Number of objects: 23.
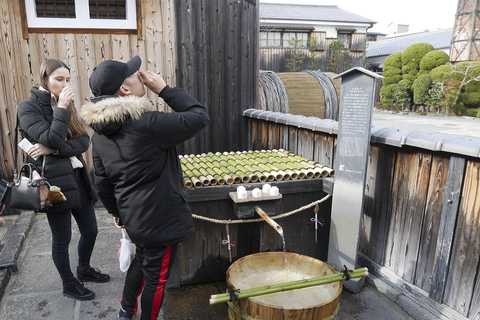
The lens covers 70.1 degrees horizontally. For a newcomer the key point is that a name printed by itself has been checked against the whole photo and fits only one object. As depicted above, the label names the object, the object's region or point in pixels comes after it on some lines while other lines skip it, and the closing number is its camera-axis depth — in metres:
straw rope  3.76
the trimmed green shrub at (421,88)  24.41
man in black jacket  2.38
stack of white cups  3.70
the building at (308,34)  26.88
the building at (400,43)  36.27
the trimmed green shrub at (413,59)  26.92
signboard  3.61
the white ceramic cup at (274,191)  3.74
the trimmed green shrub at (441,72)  23.38
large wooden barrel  8.45
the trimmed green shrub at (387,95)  27.83
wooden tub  2.54
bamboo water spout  3.15
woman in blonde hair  3.08
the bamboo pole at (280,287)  2.44
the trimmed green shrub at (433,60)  25.47
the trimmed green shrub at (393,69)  27.98
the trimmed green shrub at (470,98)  22.62
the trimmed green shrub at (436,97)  23.69
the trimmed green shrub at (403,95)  26.25
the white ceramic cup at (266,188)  3.77
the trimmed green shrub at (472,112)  22.75
